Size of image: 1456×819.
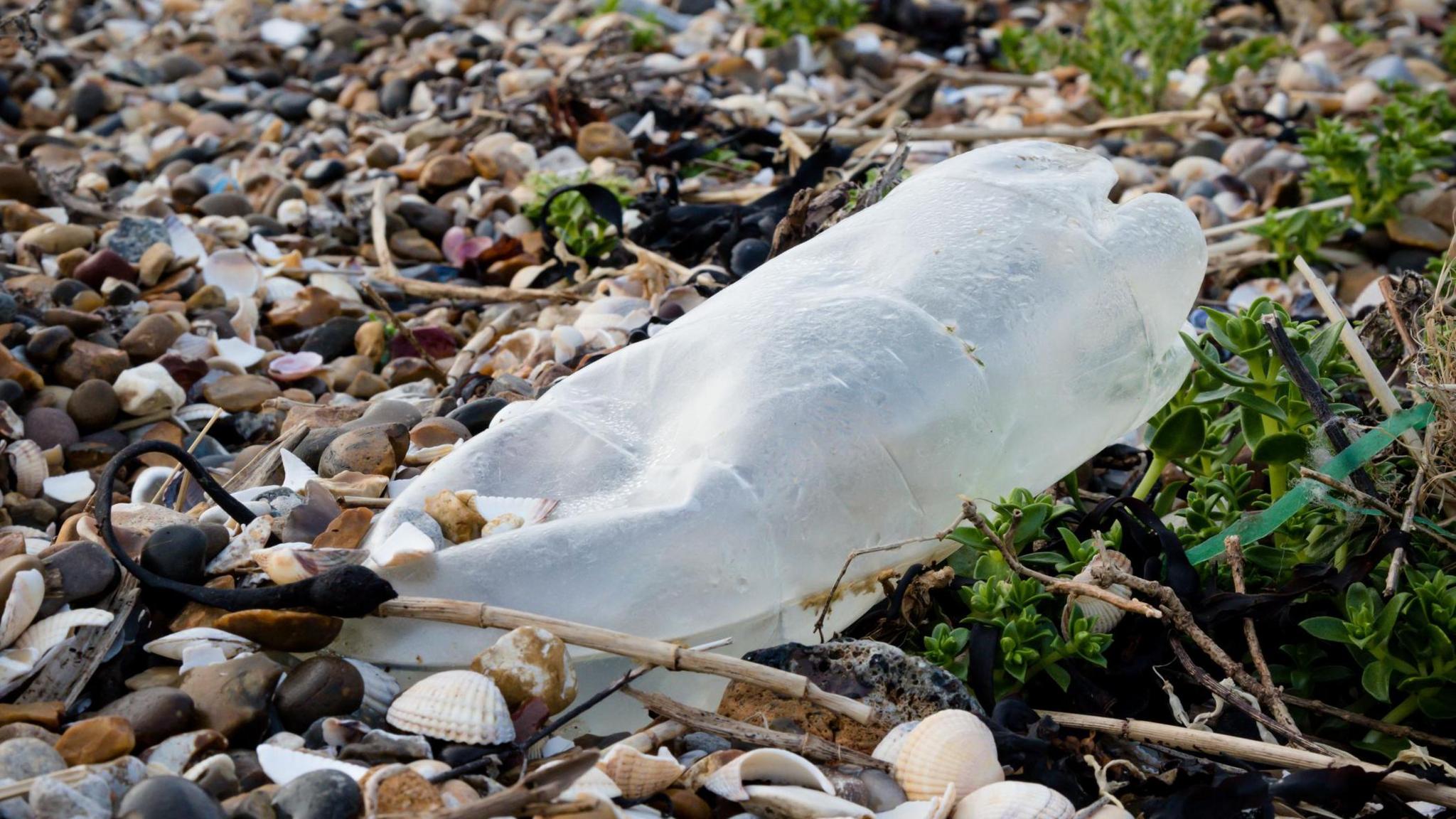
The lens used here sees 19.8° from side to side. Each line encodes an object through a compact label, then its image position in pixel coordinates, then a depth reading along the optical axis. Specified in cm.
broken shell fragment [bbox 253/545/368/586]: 108
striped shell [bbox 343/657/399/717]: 106
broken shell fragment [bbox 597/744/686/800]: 104
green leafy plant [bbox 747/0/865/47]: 247
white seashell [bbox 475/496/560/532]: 111
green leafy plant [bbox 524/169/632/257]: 153
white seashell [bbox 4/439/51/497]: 127
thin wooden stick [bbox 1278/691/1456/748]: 110
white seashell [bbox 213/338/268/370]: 139
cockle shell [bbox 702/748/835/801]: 104
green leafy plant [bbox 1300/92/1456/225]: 153
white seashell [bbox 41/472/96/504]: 128
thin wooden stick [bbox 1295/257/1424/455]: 114
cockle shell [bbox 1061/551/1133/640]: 110
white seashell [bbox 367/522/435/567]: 108
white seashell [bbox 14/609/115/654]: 107
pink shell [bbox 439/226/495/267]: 166
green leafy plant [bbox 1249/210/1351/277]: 150
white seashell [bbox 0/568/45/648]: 106
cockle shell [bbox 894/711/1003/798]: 105
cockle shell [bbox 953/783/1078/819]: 104
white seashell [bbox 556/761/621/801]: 102
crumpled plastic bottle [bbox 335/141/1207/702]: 109
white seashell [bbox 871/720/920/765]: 106
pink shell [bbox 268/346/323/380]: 139
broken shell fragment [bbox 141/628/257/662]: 107
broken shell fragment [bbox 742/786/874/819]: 104
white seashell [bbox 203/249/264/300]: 152
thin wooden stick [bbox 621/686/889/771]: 106
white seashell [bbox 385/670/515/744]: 104
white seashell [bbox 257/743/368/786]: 103
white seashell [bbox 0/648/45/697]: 106
